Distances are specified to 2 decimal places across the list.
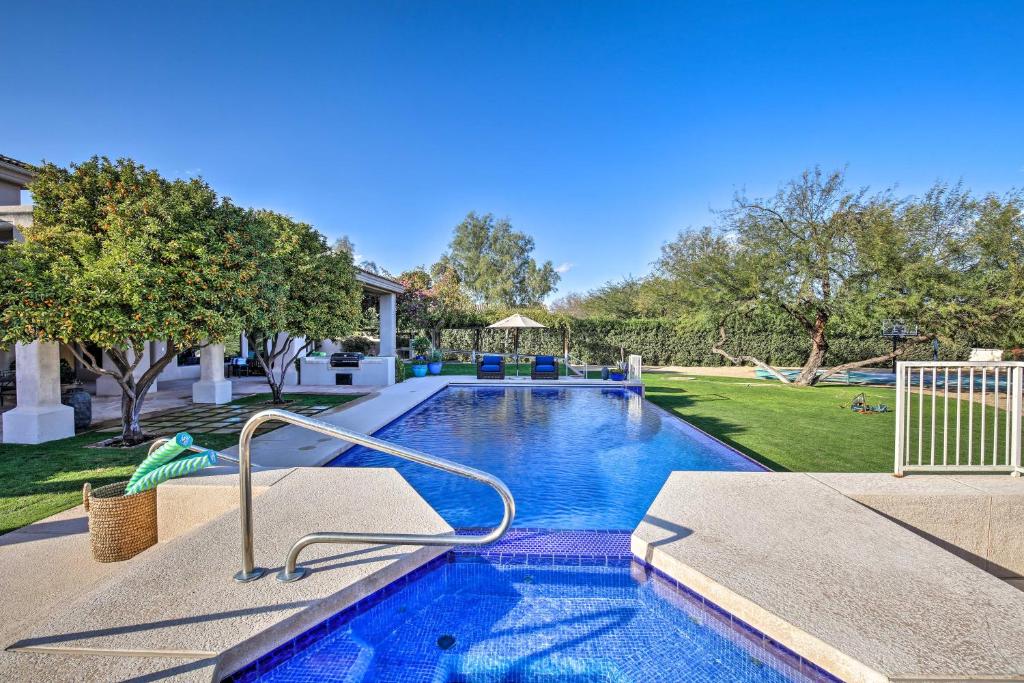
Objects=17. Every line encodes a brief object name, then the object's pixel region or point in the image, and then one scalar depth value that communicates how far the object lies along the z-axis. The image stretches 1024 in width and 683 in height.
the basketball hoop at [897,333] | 17.27
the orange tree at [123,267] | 6.04
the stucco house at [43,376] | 7.28
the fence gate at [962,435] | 4.61
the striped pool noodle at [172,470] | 3.39
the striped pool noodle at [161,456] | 3.58
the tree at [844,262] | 14.72
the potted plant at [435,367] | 18.92
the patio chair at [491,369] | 16.64
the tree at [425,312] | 24.86
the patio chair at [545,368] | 16.82
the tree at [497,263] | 40.66
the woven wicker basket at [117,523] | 3.53
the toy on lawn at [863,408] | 11.37
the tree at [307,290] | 10.41
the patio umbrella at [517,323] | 20.11
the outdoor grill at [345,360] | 15.73
